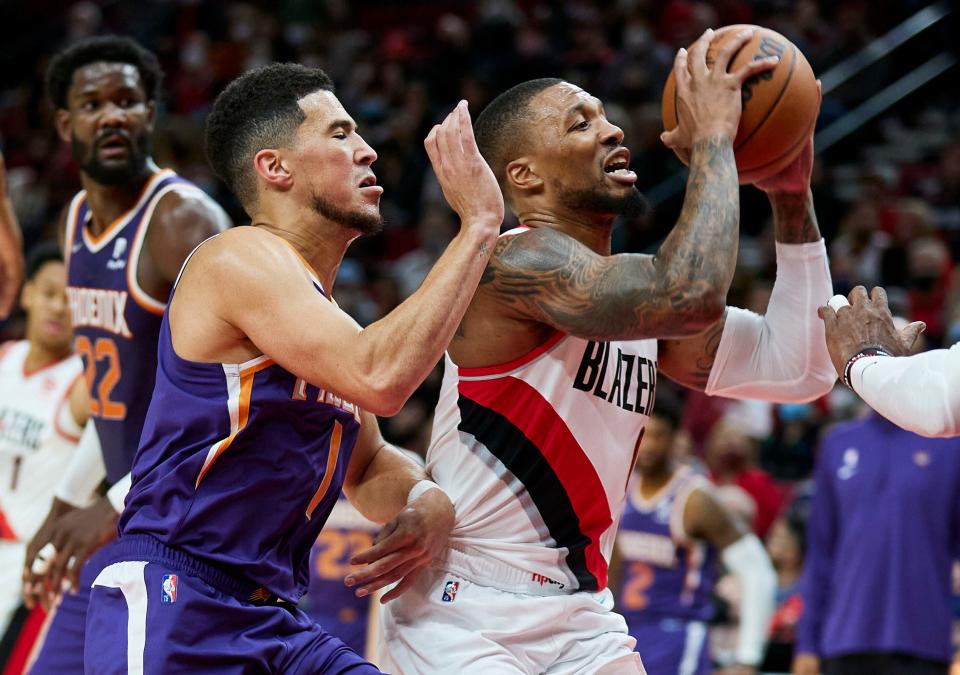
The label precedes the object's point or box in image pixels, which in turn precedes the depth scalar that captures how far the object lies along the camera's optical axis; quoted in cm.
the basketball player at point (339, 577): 812
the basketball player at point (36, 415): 670
